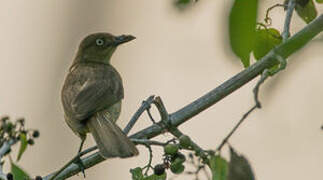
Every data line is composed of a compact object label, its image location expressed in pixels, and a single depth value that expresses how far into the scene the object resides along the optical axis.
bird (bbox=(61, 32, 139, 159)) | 8.56
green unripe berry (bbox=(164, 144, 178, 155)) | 6.83
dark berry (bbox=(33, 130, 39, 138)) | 10.05
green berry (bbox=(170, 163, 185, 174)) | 6.77
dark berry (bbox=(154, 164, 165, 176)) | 7.00
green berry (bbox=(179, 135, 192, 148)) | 6.48
